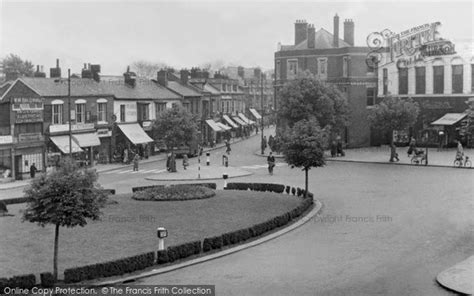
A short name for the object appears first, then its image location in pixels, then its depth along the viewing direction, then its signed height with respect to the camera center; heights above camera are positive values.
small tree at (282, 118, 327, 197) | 32.44 -0.76
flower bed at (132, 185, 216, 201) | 33.00 -3.24
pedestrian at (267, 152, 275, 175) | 46.38 -2.35
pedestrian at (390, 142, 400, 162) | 51.94 -1.90
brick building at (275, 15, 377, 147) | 68.38 +7.45
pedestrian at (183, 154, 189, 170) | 51.91 -2.41
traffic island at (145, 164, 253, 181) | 45.47 -3.15
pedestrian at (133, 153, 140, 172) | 51.84 -2.50
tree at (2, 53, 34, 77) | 97.56 +10.99
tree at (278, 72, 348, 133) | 57.97 +2.73
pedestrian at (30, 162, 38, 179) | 46.78 -2.75
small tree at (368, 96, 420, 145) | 53.28 +1.38
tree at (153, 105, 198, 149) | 49.53 +0.41
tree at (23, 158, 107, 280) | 18.61 -1.94
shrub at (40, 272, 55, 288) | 17.66 -4.10
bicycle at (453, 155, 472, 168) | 46.41 -2.36
